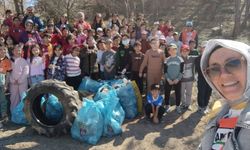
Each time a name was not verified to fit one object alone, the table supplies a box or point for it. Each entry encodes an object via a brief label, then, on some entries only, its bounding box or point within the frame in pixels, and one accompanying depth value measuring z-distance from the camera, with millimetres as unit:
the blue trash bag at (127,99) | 5171
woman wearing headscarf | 1084
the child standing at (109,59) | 5858
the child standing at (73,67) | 5586
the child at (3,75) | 5030
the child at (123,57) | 6103
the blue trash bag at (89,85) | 5576
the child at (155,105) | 5075
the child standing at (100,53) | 6012
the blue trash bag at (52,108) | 4843
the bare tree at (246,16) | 10803
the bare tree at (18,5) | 11430
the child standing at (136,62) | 5815
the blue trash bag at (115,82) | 5350
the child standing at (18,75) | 5160
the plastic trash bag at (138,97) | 5264
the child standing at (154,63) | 5549
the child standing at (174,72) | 5333
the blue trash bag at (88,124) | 4367
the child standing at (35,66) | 5288
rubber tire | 4495
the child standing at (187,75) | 5453
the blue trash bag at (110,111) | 4524
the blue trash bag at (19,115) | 4924
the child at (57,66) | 5464
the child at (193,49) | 5762
